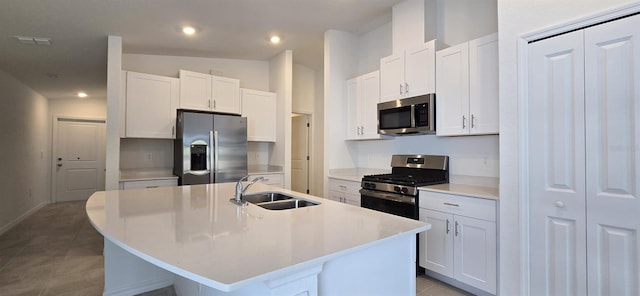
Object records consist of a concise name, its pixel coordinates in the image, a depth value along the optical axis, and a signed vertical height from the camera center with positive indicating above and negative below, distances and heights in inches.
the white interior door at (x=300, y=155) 229.1 -3.8
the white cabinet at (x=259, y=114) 176.9 +22.4
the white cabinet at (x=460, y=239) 84.6 -27.7
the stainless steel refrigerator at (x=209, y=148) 142.4 +1.1
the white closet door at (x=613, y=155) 58.2 -0.9
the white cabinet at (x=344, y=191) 130.6 -19.0
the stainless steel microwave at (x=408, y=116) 110.7 +14.0
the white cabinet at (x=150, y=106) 142.4 +22.3
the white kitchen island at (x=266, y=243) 36.6 -13.9
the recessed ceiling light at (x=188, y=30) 133.4 +55.5
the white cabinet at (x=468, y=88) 94.0 +21.4
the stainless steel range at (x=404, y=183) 103.8 -12.0
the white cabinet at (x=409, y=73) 111.8 +31.7
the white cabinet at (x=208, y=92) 156.1 +32.1
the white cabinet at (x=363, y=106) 136.9 +21.8
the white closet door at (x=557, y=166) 64.9 -3.4
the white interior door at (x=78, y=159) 255.9 -8.0
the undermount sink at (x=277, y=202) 80.7 -14.8
